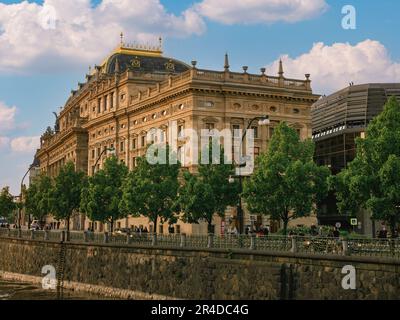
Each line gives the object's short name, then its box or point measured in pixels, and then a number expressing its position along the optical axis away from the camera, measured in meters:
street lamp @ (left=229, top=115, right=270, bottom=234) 38.27
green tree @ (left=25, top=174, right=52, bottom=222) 85.94
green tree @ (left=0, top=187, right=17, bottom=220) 119.10
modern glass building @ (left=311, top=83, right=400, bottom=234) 87.19
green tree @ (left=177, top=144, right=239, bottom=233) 52.94
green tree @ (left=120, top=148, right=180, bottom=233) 57.53
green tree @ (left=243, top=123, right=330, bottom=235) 48.00
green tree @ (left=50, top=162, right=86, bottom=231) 80.69
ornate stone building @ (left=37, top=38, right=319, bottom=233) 71.75
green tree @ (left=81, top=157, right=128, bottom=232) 65.62
